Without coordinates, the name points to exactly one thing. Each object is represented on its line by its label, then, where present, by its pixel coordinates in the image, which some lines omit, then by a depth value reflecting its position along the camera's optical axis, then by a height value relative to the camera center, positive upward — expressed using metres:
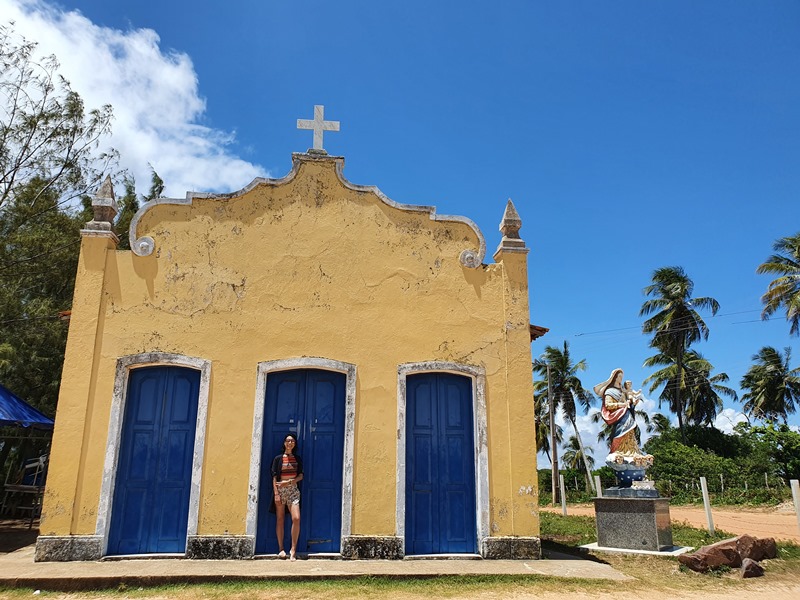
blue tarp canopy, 9.95 +0.93
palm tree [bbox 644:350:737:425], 31.64 +4.50
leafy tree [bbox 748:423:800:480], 19.77 +0.81
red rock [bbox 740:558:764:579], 7.20 -1.16
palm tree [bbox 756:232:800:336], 23.58 +7.55
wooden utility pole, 30.38 +1.33
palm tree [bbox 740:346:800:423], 30.64 +4.30
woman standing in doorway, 7.55 -0.20
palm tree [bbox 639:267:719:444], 29.73 +7.65
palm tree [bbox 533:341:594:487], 35.41 +5.14
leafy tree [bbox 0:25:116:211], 12.73 +6.89
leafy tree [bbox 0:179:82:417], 13.40 +4.37
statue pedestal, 8.61 -0.75
